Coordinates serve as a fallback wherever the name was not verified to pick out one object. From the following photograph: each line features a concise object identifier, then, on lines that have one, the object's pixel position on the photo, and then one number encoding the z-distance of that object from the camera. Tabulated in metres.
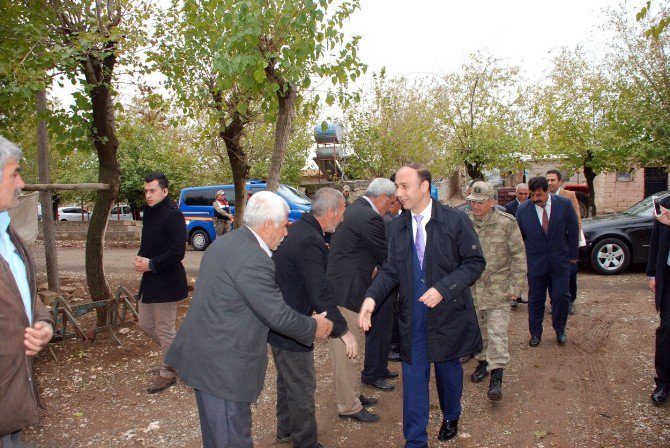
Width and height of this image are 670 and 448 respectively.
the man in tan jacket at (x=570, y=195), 7.27
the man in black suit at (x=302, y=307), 3.81
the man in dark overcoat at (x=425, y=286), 3.88
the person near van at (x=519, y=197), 8.57
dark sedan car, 10.53
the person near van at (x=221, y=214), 16.67
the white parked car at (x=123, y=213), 34.26
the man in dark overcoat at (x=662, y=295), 4.62
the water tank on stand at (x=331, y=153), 24.16
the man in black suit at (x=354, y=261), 4.67
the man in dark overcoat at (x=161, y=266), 5.36
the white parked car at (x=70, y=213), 37.16
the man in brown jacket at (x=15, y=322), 2.36
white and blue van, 18.09
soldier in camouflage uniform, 5.15
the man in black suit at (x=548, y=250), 6.29
